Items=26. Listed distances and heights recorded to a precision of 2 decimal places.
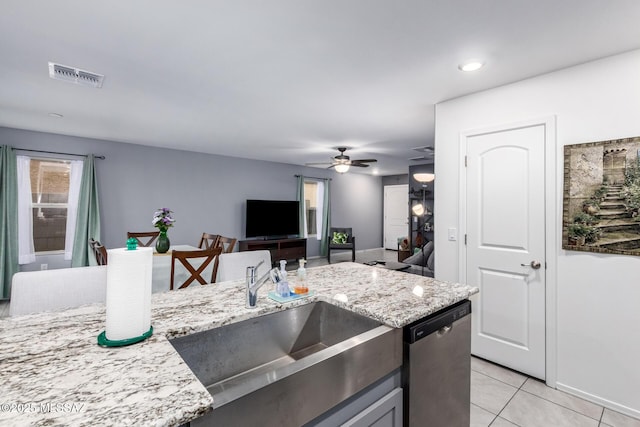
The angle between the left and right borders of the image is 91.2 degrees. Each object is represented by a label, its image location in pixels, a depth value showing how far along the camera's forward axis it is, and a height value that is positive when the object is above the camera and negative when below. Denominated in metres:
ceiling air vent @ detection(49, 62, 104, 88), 2.43 +1.11
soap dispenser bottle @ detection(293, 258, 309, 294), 1.53 -0.34
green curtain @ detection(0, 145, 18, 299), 4.27 -0.07
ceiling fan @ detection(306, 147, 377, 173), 5.35 +0.91
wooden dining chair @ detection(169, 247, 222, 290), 2.68 -0.41
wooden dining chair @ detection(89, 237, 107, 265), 2.99 -0.41
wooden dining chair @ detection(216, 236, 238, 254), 3.58 -0.35
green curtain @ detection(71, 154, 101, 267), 4.72 -0.09
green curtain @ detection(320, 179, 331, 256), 7.95 -0.12
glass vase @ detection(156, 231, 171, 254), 3.37 -0.32
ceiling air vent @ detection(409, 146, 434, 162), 5.35 +1.16
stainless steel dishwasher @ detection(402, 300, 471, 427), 1.26 -0.67
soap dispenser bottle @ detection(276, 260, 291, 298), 1.47 -0.33
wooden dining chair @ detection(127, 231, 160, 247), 4.38 -0.31
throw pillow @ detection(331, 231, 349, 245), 7.71 -0.57
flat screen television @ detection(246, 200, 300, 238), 6.58 -0.10
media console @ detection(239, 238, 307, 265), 6.32 -0.68
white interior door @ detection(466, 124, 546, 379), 2.44 -0.23
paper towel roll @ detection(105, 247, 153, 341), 0.93 -0.24
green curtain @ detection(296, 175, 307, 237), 7.40 +0.37
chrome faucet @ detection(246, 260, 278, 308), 1.32 -0.31
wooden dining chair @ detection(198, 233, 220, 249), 4.04 -0.38
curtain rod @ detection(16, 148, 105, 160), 4.40 +0.87
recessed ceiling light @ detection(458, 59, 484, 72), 2.28 +1.12
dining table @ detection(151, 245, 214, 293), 3.01 -0.59
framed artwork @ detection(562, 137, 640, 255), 2.04 +0.14
